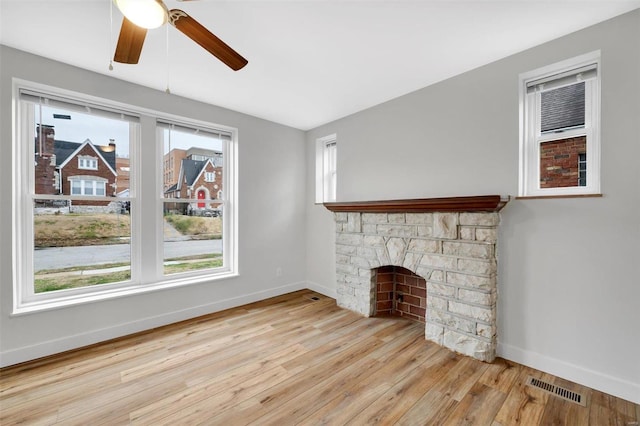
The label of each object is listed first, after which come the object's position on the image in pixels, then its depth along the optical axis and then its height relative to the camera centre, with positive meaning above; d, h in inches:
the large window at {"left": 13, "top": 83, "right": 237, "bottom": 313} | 93.7 +4.2
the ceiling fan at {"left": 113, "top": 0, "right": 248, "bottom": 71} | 48.6 +38.1
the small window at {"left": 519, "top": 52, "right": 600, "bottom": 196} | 77.7 +25.8
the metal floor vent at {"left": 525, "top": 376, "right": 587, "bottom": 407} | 70.9 -50.2
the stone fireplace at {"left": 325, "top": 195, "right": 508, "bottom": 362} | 88.7 -18.7
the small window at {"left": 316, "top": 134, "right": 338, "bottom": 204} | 162.9 +26.1
